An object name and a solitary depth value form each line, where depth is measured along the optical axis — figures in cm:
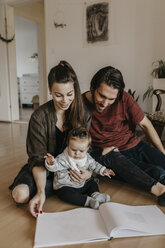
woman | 115
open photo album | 92
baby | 118
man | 130
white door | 409
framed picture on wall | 313
